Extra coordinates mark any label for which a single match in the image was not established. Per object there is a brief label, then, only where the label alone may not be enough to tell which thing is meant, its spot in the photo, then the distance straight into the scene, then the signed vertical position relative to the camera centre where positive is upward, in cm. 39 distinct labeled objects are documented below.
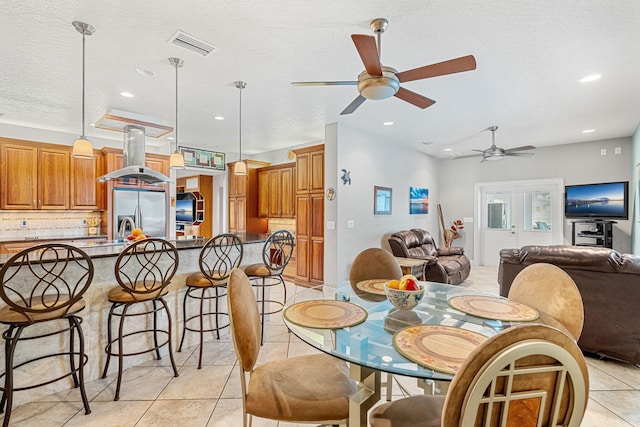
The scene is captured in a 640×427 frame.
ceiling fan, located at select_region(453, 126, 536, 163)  492 +101
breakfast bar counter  217 -87
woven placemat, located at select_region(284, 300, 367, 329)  155 -56
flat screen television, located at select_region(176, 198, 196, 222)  821 +6
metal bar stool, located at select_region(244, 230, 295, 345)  316 -57
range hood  399 +84
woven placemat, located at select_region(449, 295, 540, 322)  162 -54
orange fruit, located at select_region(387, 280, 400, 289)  171 -40
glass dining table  119 -57
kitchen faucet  494 -20
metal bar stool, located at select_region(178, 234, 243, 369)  275 -59
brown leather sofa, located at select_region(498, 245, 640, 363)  255 -71
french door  636 -3
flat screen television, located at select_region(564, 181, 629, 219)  538 +25
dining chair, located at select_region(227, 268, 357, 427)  133 -83
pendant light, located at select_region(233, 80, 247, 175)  377 +54
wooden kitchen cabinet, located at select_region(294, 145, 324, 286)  517 -5
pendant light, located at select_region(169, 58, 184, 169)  321 +55
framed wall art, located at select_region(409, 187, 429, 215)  662 +29
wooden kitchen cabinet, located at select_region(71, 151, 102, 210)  504 +47
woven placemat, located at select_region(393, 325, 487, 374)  115 -56
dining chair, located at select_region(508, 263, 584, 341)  159 -46
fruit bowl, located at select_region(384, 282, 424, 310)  164 -45
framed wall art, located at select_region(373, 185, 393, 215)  547 +24
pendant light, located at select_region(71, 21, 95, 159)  261 +54
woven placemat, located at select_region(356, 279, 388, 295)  217 -54
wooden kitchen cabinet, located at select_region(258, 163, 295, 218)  609 +44
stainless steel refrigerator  511 +1
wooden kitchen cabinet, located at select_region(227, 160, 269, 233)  666 +26
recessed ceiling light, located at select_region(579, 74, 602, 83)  303 +138
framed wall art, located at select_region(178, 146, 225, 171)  641 +119
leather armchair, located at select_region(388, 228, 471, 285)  498 -75
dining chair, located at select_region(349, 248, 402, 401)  259 -47
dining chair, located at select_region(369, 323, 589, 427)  78 -45
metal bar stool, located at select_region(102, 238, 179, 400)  226 -59
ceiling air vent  238 +137
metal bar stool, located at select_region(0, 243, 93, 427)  178 -58
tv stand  541 -34
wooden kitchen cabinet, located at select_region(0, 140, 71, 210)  446 +55
